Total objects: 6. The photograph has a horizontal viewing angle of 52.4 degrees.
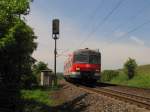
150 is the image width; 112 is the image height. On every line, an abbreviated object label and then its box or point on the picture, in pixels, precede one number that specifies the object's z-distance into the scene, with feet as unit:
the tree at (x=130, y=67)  66.63
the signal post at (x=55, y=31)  49.12
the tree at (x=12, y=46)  26.60
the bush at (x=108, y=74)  73.45
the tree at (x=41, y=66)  64.13
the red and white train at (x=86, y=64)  43.57
